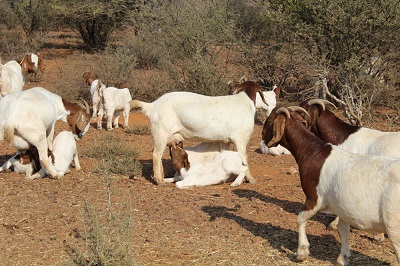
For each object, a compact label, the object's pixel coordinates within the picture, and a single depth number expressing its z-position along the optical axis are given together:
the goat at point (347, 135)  7.24
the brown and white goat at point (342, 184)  5.37
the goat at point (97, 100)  14.91
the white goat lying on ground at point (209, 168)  9.42
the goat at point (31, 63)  14.51
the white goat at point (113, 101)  14.66
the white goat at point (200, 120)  9.65
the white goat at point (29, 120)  9.32
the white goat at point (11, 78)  13.61
